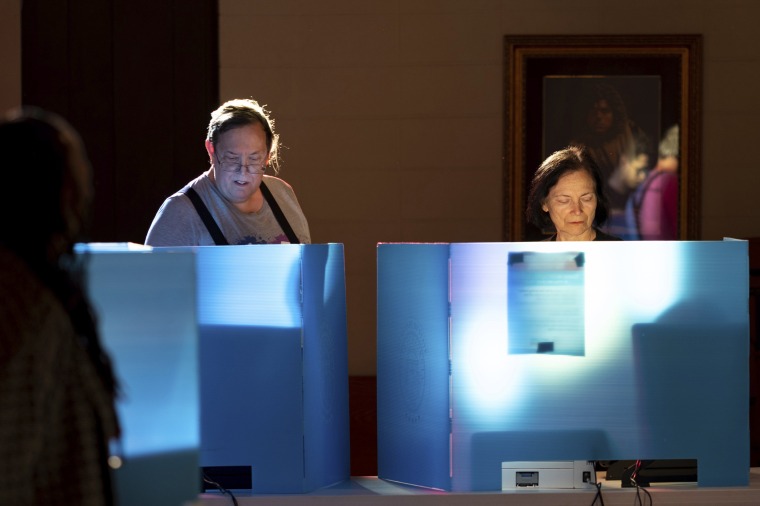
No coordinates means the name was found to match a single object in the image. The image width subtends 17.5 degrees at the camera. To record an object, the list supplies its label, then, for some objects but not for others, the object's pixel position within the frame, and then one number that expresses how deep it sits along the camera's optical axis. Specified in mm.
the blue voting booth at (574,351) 6516
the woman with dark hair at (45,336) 5480
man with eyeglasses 7266
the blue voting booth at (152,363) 5915
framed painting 12180
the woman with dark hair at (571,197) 7626
